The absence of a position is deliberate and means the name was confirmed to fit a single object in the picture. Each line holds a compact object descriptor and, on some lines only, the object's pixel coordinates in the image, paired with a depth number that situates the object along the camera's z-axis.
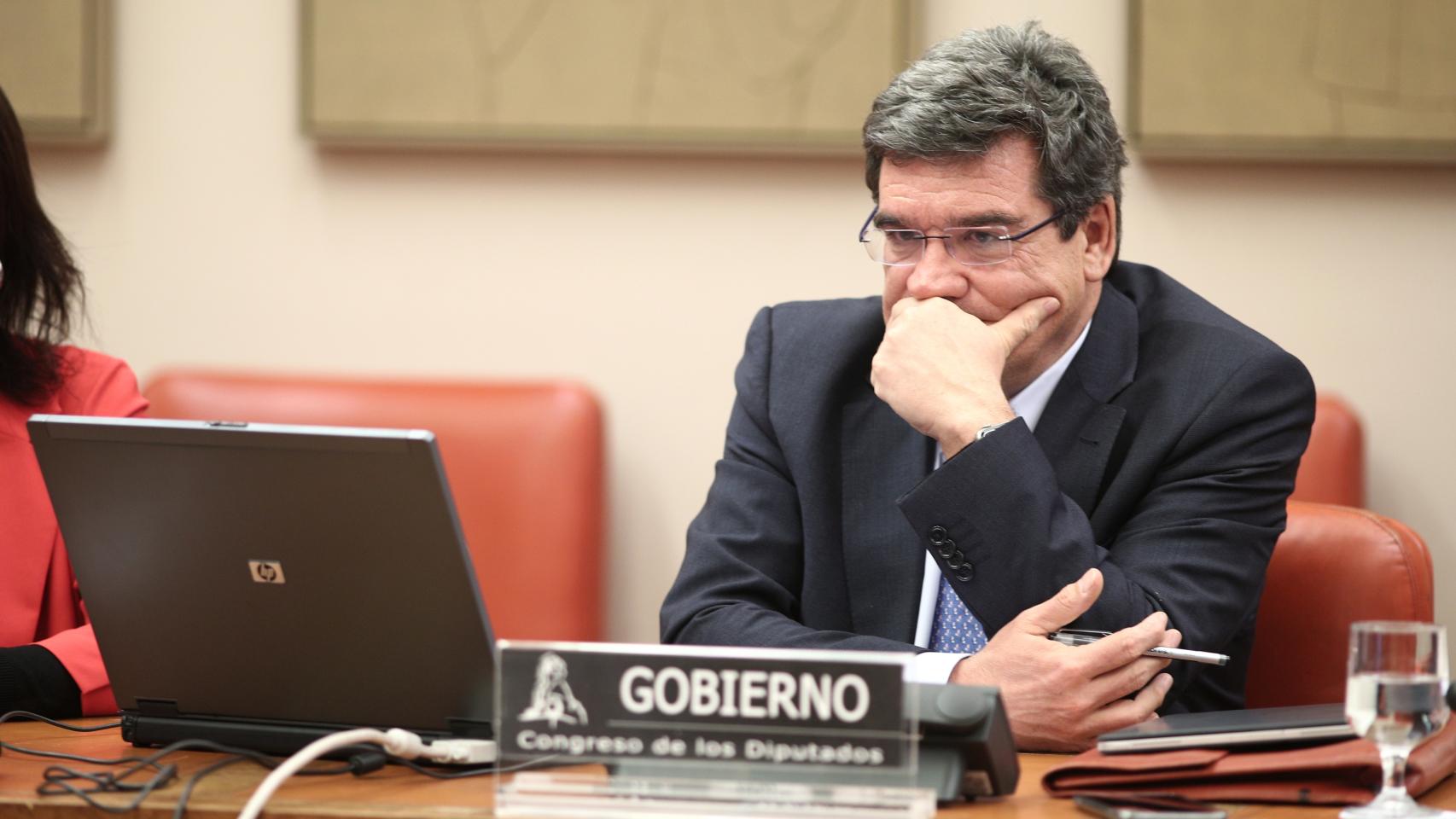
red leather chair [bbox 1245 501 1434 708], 4.58
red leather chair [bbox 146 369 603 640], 5.20
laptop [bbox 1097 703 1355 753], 4.03
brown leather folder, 4.00
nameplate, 3.91
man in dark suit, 4.42
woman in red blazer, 4.62
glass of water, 3.95
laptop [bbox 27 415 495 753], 4.02
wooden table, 3.96
